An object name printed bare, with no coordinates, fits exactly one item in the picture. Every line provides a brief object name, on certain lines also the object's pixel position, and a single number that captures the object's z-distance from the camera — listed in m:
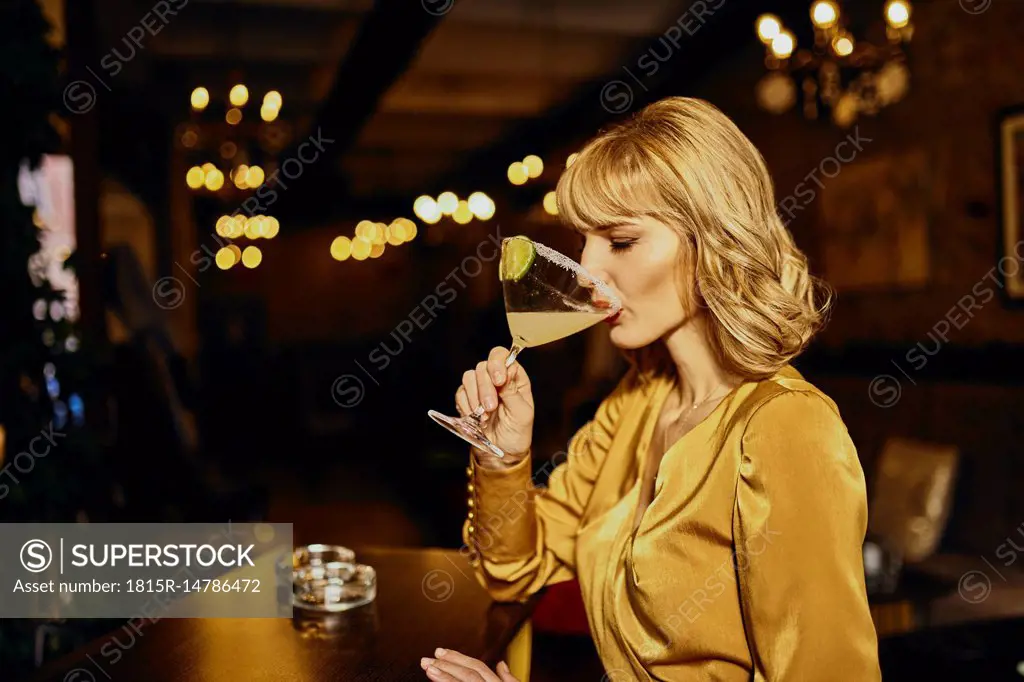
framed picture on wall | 4.18
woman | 1.21
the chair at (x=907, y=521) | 3.25
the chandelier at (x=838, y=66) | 3.93
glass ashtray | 1.53
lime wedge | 1.43
